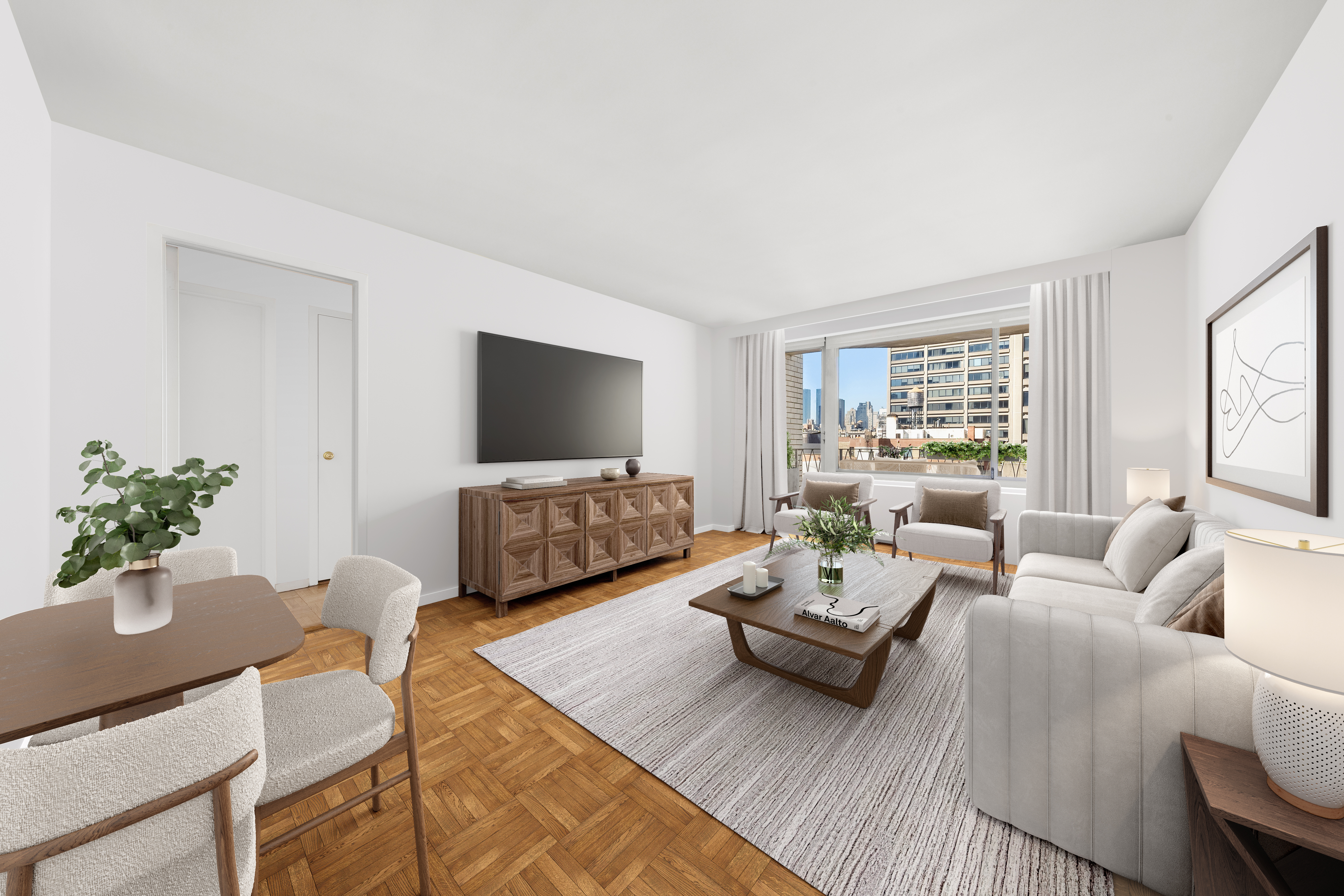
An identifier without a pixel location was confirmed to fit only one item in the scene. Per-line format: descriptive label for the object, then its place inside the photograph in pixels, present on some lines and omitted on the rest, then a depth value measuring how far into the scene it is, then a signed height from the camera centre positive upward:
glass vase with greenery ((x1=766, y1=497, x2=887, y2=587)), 2.35 -0.43
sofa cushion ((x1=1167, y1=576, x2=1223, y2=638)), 1.35 -0.48
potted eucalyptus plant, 1.09 -0.20
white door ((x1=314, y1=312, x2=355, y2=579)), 3.79 +0.06
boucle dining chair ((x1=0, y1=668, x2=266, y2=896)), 0.61 -0.51
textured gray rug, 1.36 -1.16
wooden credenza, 3.30 -0.66
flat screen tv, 3.75 +0.38
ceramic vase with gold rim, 1.12 -0.36
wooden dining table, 0.84 -0.44
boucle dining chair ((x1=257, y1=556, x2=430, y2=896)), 1.11 -0.70
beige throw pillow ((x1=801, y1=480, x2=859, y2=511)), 4.75 -0.46
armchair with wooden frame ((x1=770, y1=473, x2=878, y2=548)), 4.57 -0.60
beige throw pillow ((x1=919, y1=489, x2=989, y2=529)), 3.96 -0.51
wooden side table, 0.91 -0.73
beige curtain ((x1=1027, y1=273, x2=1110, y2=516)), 3.81 +0.42
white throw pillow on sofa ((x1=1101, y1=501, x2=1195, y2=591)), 2.26 -0.47
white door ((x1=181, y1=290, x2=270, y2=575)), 3.26 +0.27
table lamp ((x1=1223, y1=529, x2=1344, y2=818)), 0.91 -0.41
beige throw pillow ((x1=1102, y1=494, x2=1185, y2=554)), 2.59 -0.30
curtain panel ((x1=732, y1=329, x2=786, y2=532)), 5.63 +0.22
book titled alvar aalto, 2.03 -0.73
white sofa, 1.20 -0.74
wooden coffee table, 1.98 -0.77
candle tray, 2.42 -0.74
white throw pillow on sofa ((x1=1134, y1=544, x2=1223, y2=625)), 1.52 -0.43
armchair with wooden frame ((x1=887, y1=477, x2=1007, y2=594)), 3.58 -0.70
